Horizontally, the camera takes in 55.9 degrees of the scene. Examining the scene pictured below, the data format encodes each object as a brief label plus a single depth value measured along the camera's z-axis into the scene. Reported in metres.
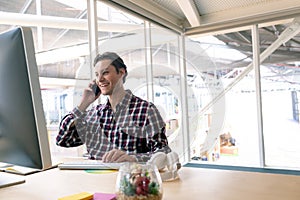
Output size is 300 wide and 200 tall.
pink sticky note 0.81
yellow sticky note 0.79
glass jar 0.71
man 1.31
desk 0.86
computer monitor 0.84
